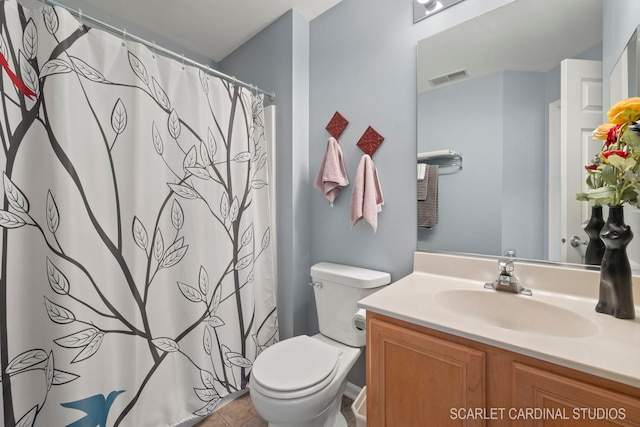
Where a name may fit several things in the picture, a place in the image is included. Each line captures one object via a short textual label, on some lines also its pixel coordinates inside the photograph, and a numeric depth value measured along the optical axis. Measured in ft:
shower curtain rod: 3.36
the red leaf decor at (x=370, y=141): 4.90
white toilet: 3.49
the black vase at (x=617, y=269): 2.58
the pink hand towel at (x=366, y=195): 4.71
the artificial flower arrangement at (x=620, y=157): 2.43
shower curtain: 3.25
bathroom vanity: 1.96
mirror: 3.49
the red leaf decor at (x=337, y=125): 5.33
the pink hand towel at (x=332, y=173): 5.13
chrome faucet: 3.39
